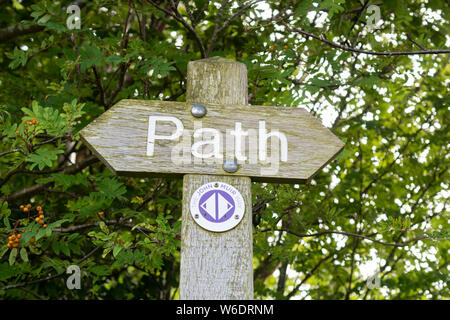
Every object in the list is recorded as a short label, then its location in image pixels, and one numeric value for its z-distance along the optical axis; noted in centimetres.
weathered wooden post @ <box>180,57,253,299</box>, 163
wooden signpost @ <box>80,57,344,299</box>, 166
